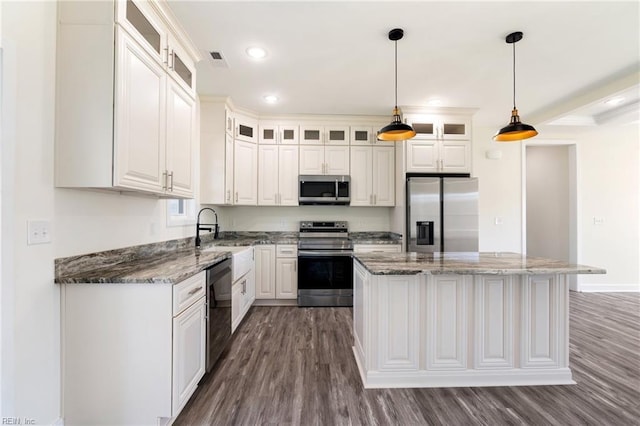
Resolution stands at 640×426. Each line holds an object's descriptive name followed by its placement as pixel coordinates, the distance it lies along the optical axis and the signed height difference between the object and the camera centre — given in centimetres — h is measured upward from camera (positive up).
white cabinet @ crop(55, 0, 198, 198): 146 +65
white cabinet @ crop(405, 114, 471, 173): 367 +95
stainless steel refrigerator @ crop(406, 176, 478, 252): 352 +2
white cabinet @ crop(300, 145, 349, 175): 390 +80
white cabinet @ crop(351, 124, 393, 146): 393 +115
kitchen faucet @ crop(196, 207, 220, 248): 302 -17
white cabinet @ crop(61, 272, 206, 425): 147 -76
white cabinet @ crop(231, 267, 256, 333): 272 -93
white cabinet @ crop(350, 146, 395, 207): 392 +57
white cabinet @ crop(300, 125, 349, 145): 391 +117
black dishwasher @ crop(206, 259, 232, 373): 198 -75
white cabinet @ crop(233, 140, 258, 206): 371 +58
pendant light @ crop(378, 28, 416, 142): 214 +70
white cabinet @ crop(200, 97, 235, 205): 343 +81
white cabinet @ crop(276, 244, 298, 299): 363 -76
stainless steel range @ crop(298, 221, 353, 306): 356 -78
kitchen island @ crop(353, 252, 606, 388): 191 -81
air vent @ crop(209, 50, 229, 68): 241 +145
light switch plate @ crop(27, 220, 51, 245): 132 -9
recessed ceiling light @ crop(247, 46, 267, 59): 234 +144
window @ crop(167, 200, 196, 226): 269 +3
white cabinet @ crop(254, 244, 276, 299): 362 -78
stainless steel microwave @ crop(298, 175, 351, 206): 386 +37
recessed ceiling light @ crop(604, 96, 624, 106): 311 +138
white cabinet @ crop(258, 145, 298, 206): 389 +70
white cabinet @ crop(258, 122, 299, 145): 390 +117
